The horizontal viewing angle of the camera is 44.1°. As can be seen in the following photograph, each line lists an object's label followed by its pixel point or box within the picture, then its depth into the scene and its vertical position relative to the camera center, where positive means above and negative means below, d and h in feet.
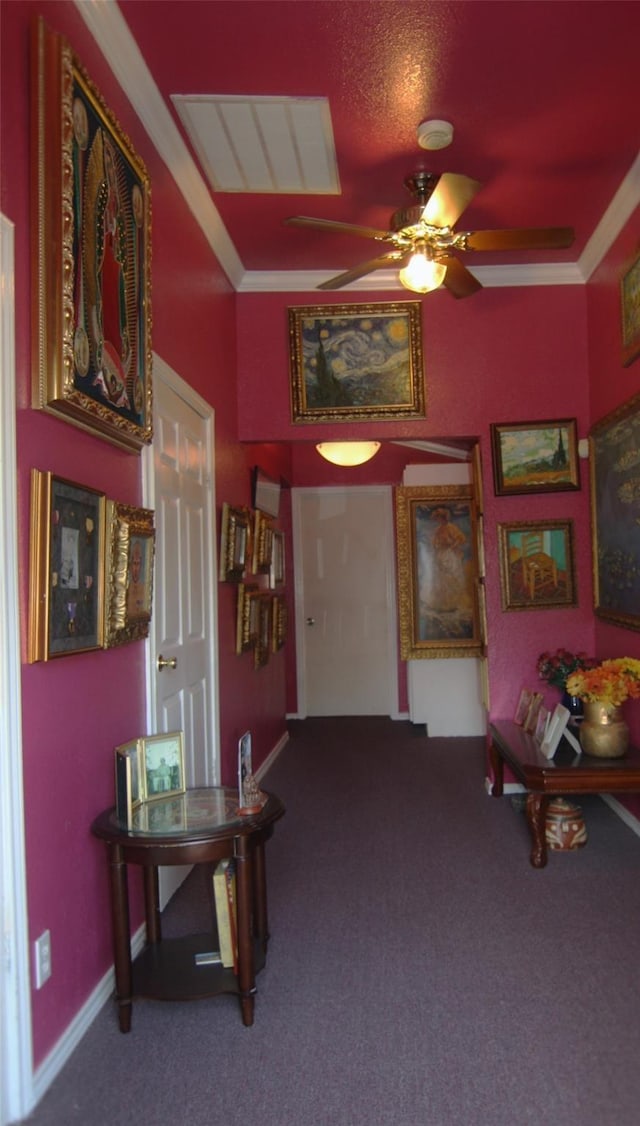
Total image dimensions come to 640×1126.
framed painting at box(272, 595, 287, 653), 18.89 -0.80
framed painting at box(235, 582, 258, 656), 14.71 -0.51
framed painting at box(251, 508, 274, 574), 16.35 +0.99
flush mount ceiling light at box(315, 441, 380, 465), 18.90 +3.32
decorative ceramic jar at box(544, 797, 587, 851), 12.18 -3.79
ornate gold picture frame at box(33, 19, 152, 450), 6.51 +3.13
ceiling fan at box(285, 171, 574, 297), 9.48 +4.55
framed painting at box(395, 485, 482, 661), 20.83 +0.39
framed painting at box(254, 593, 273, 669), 16.67 -0.94
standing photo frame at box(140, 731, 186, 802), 8.34 -1.85
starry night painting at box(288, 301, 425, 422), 15.20 +4.34
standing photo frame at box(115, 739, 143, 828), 7.65 -1.86
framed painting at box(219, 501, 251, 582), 13.52 +0.88
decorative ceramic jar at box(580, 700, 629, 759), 11.97 -2.29
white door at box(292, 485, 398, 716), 24.16 -0.43
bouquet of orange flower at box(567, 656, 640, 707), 11.88 -1.53
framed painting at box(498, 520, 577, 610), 15.23 +0.36
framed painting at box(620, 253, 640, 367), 11.98 +4.16
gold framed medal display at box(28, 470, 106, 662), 6.42 +0.24
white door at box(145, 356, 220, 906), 10.19 +0.18
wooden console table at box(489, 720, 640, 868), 11.37 -2.82
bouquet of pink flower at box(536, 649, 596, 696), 14.11 -1.49
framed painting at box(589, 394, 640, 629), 12.25 +1.13
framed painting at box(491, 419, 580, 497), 15.11 +2.43
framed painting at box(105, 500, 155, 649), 8.09 +0.23
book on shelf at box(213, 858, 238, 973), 7.74 -3.13
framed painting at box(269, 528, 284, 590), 19.26 +0.74
